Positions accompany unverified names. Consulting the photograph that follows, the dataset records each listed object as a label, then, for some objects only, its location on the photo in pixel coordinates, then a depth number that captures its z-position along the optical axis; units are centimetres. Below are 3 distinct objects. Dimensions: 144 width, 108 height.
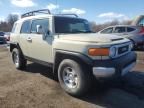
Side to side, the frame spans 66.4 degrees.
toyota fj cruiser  233
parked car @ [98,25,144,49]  652
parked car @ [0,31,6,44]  1154
